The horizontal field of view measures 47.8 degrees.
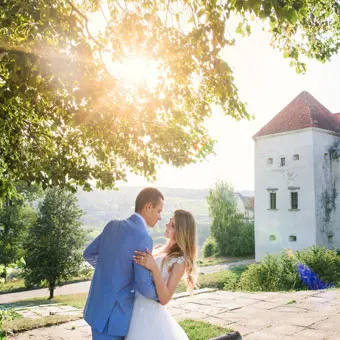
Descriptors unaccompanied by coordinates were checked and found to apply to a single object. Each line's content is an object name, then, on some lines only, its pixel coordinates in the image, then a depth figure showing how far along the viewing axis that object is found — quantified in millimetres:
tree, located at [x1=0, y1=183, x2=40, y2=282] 31188
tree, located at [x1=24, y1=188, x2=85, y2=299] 24234
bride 3172
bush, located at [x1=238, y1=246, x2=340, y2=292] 14000
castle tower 31906
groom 3000
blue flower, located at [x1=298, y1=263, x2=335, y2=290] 13664
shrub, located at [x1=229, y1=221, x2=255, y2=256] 43906
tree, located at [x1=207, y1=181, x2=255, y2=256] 44062
